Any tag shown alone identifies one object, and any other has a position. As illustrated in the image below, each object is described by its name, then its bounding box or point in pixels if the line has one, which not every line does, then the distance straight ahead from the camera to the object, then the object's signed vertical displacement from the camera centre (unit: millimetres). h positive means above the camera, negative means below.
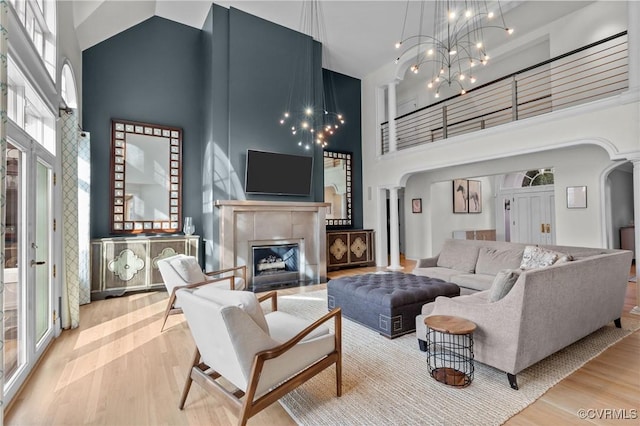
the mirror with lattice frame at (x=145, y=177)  5602 +716
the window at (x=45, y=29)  3119 +1947
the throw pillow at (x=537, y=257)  3725 -522
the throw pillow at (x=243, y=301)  1809 -484
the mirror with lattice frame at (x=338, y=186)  8172 +764
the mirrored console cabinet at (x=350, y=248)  7621 -802
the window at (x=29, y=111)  2553 +1008
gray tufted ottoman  3396 -929
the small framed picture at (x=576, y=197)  5961 +314
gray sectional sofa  2314 -788
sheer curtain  3729 -15
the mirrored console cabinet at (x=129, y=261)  5102 -705
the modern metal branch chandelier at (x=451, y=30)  5844 +3783
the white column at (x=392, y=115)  7734 +2414
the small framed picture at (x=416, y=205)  9062 +285
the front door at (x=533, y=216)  7832 -50
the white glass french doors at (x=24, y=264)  2514 -396
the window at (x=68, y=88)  4336 +1818
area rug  2061 -1283
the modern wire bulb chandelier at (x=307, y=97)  6516 +2474
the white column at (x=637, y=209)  4067 +53
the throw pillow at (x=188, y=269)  3979 -655
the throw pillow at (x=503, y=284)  2582 -562
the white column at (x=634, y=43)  4051 +2168
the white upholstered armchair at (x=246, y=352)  1734 -825
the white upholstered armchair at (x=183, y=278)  3875 -769
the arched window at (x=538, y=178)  8344 +951
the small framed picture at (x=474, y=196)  9492 +551
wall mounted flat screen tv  5996 +828
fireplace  5617 -266
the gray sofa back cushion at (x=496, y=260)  4379 -636
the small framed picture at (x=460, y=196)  9227 +536
